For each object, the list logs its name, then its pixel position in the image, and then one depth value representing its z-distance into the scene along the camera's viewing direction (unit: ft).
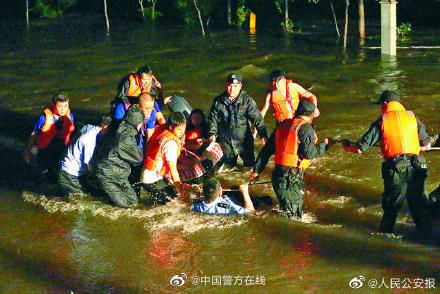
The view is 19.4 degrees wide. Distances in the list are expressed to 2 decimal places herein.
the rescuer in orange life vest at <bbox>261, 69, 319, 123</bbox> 60.36
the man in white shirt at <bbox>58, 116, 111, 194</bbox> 54.75
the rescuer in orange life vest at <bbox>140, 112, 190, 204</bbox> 52.10
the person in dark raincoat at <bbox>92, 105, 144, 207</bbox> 53.40
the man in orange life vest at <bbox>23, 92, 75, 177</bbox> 58.41
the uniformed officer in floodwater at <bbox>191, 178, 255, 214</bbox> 50.75
